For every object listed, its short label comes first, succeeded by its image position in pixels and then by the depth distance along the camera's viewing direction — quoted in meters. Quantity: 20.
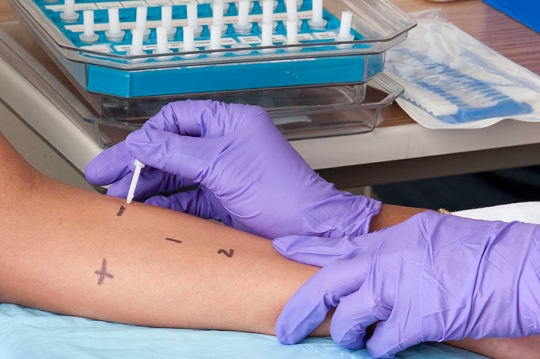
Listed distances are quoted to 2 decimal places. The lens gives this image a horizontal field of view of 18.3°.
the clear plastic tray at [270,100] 1.19
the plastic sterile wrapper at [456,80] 1.27
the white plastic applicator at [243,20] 1.27
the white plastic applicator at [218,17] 1.26
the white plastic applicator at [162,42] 1.20
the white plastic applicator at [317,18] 1.28
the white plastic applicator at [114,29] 1.23
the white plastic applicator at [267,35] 1.23
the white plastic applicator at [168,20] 1.24
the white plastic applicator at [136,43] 1.20
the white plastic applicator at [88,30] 1.23
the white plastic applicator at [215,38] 1.22
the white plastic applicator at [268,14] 1.27
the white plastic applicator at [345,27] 1.26
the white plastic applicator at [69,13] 1.26
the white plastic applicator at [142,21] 1.24
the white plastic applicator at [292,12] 1.27
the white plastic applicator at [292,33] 1.24
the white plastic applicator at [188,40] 1.21
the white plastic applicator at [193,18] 1.25
